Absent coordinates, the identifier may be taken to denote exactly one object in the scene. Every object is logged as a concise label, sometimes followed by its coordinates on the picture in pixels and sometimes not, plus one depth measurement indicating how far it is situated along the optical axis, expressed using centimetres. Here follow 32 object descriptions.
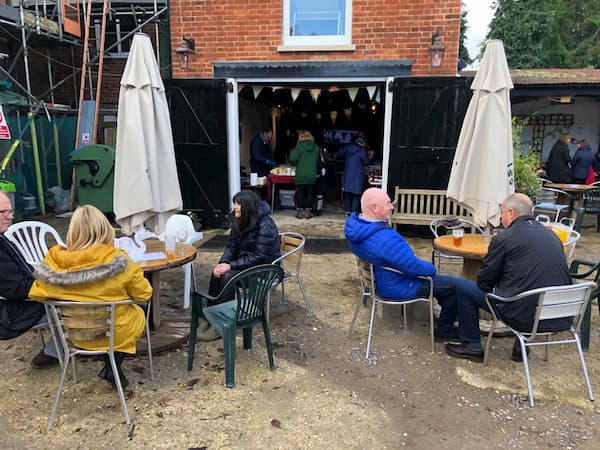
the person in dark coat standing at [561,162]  933
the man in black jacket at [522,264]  297
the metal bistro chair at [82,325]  255
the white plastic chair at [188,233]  442
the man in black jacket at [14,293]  285
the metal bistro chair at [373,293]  352
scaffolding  883
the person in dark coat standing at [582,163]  926
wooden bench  678
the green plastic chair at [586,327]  363
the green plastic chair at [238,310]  300
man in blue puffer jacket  342
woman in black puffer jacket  378
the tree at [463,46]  2527
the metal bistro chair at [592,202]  761
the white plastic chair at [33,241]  395
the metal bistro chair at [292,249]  410
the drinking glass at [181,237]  398
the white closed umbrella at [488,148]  436
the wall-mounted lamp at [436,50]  680
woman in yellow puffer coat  255
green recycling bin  831
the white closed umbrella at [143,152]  405
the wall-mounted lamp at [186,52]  734
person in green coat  863
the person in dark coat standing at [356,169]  852
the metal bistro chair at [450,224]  499
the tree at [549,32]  2028
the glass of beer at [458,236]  404
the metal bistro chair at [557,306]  284
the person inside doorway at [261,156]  966
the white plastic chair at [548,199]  647
